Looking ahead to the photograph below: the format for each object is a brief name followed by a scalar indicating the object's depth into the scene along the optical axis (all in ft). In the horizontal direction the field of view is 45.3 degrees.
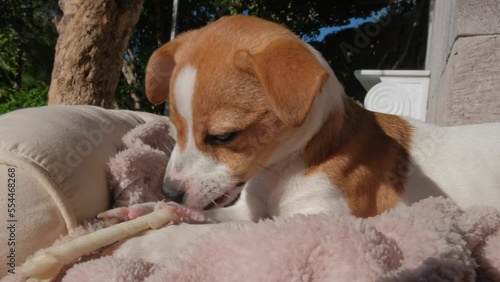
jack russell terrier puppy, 1.20
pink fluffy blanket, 0.81
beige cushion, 1.09
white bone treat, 0.99
